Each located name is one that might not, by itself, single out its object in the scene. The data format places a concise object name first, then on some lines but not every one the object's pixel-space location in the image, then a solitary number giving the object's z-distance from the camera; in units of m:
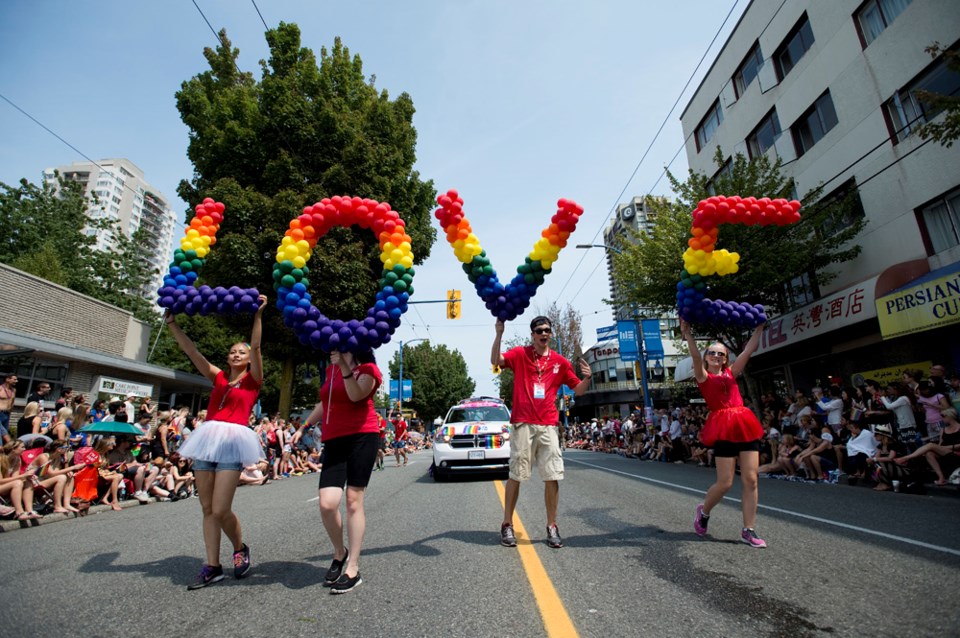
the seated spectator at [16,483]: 6.80
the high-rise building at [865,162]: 11.22
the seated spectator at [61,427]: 8.36
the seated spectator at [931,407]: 8.13
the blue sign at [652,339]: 20.55
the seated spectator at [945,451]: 7.60
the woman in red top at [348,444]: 3.38
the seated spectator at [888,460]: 7.93
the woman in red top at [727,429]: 4.28
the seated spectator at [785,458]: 10.45
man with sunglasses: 4.41
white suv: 9.59
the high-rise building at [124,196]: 94.25
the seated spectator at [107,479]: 8.45
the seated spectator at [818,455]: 9.74
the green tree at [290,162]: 16.28
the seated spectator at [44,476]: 7.39
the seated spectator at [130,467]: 8.95
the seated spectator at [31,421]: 8.35
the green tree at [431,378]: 57.38
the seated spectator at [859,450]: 8.76
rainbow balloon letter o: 3.62
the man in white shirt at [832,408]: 10.36
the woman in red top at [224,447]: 3.49
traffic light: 18.89
